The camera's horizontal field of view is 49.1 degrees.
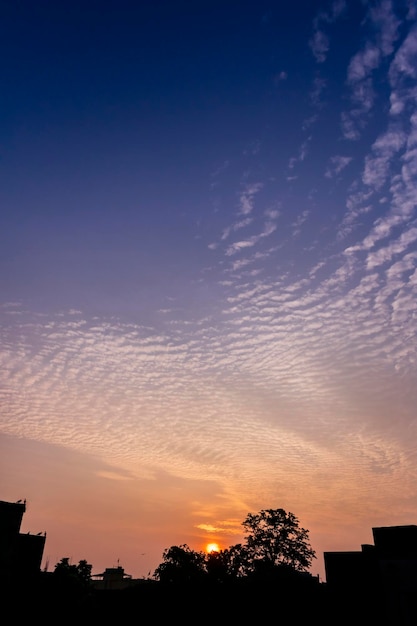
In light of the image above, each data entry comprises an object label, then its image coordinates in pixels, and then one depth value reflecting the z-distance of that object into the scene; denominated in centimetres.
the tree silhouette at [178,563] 5611
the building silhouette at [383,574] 2423
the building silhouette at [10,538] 3300
